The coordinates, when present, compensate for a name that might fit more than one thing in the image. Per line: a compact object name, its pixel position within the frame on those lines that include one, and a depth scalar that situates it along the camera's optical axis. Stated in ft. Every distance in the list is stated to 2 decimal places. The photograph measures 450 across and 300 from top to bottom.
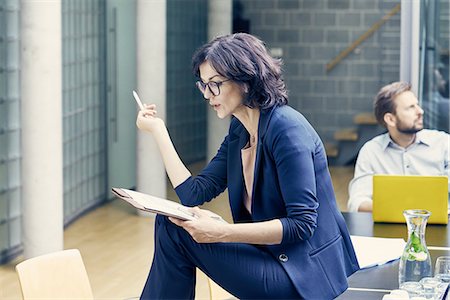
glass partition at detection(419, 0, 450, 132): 32.26
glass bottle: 13.80
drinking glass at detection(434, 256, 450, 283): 13.57
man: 23.10
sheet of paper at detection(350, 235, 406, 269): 15.73
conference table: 14.09
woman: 13.30
